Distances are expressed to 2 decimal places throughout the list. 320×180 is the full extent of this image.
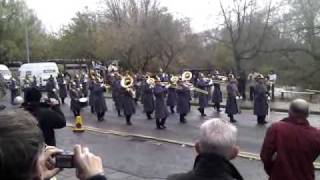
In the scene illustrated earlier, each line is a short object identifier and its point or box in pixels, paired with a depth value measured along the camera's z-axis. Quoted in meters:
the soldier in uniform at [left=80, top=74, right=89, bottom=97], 26.48
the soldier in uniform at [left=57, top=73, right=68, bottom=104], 27.63
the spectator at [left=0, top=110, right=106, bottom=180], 1.92
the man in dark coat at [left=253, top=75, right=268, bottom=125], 16.31
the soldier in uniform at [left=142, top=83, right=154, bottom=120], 18.33
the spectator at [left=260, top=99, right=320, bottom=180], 4.77
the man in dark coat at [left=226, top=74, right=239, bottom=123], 17.02
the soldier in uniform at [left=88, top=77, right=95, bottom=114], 20.23
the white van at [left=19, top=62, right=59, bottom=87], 39.88
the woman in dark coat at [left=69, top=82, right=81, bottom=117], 19.77
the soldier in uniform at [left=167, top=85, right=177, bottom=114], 19.78
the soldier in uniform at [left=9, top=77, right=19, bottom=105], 28.86
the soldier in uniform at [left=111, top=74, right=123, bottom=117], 19.04
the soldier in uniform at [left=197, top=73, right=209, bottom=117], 18.85
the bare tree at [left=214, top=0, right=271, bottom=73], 31.16
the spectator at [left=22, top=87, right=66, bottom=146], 5.98
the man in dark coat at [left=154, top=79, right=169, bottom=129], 15.72
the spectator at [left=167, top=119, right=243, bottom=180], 2.91
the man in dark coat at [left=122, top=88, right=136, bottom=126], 17.23
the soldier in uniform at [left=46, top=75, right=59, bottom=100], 26.38
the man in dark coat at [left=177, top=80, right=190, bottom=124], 17.28
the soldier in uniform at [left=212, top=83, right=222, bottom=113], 20.05
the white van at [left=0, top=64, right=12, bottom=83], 41.15
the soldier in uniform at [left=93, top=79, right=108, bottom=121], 18.81
